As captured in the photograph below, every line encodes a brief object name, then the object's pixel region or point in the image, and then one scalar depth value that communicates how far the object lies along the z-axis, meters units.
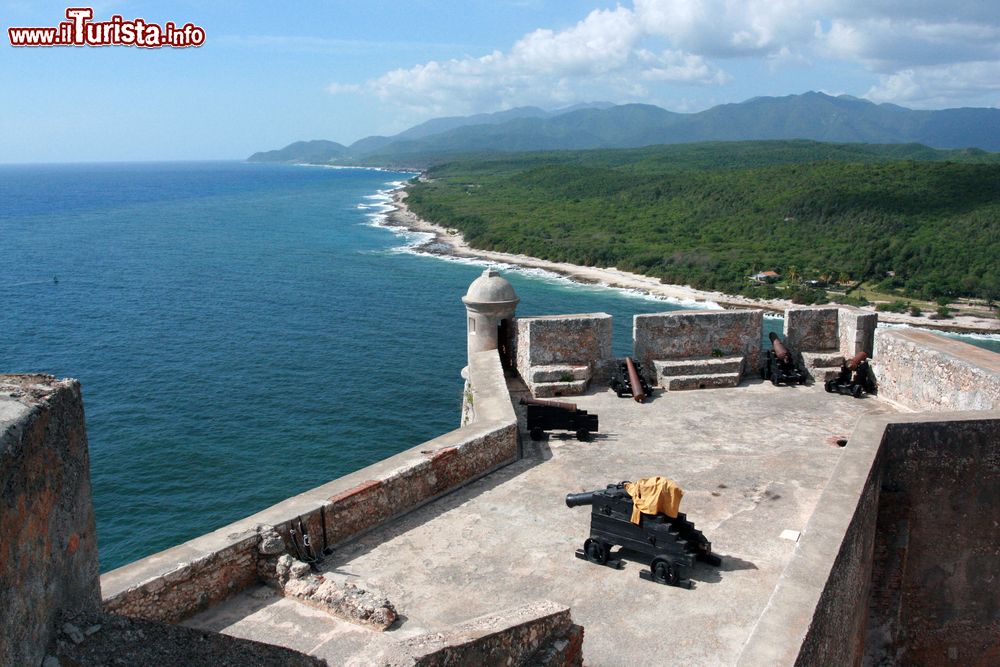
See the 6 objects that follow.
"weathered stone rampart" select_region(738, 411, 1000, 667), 8.74
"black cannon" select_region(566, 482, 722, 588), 7.29
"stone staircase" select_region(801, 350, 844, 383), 13.56
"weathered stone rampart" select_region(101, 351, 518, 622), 6.04
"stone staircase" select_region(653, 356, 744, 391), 13.22
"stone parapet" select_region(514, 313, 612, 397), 12.96
